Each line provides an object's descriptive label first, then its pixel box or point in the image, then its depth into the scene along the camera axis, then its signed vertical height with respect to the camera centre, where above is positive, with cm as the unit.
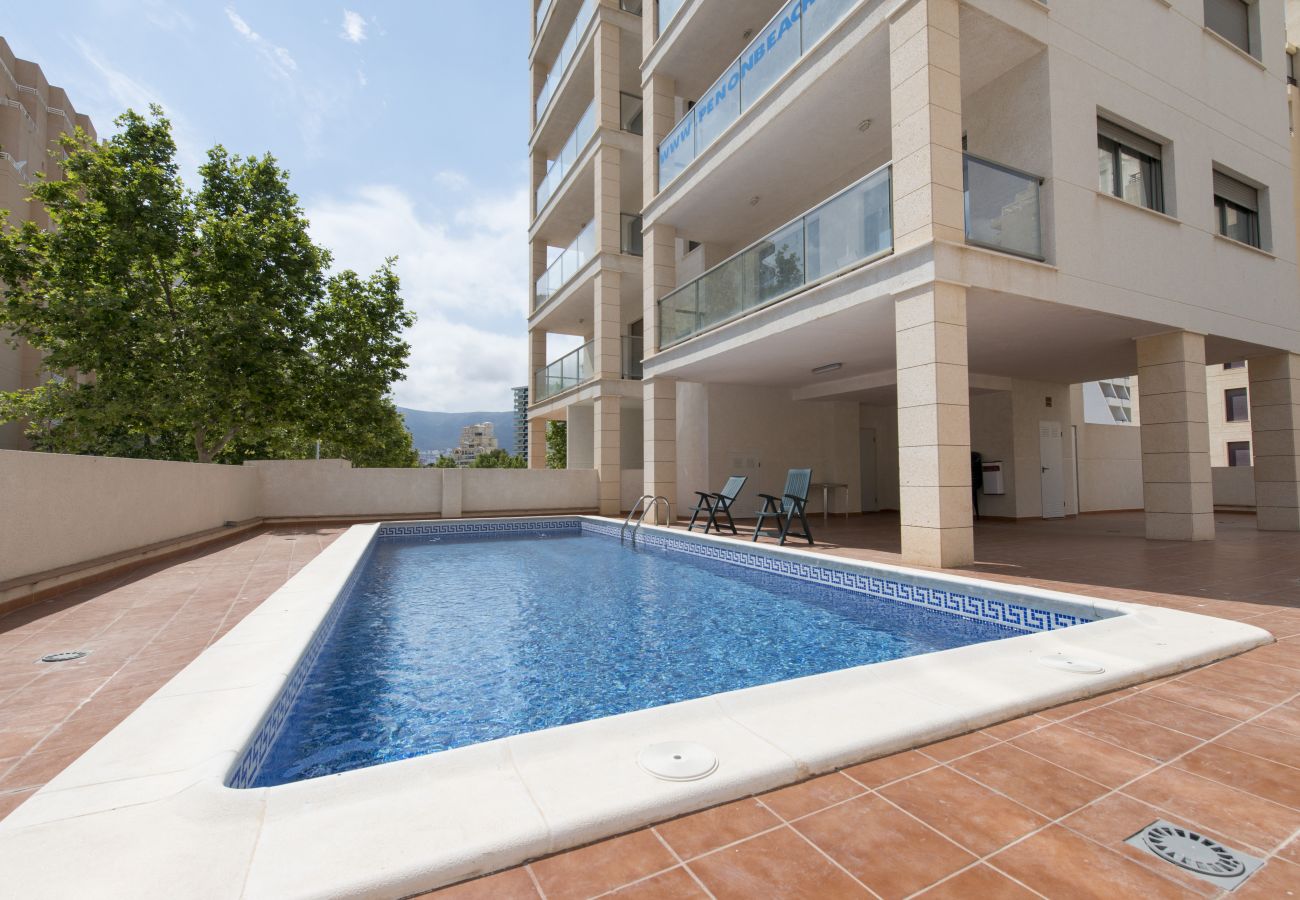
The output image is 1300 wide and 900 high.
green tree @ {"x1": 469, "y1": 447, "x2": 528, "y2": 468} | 6981 +191
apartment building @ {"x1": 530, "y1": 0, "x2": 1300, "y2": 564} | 646 +330
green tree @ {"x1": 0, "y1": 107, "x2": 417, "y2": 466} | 1338 +443
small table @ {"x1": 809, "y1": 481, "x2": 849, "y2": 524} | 1262 -43
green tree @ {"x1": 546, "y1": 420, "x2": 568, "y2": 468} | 3572 +196
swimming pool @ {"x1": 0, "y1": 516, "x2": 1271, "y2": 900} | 145 -97
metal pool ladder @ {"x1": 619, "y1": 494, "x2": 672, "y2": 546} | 1176 -63
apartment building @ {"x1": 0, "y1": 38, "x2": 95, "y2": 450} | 2628 +1762
